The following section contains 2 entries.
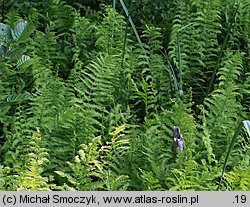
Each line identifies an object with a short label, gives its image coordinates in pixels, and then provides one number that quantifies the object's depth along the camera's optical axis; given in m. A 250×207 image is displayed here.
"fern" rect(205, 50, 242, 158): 6.14
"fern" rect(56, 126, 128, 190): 5.01
